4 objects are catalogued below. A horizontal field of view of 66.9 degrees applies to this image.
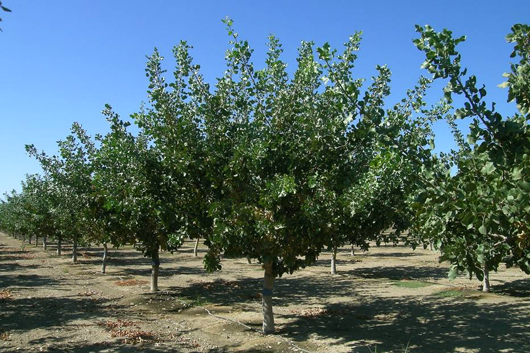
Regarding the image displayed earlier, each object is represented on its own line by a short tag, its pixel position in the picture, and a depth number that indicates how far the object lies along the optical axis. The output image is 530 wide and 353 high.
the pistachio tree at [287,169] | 9.14
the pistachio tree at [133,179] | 11.02
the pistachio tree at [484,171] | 3.80
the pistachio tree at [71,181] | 21.47
